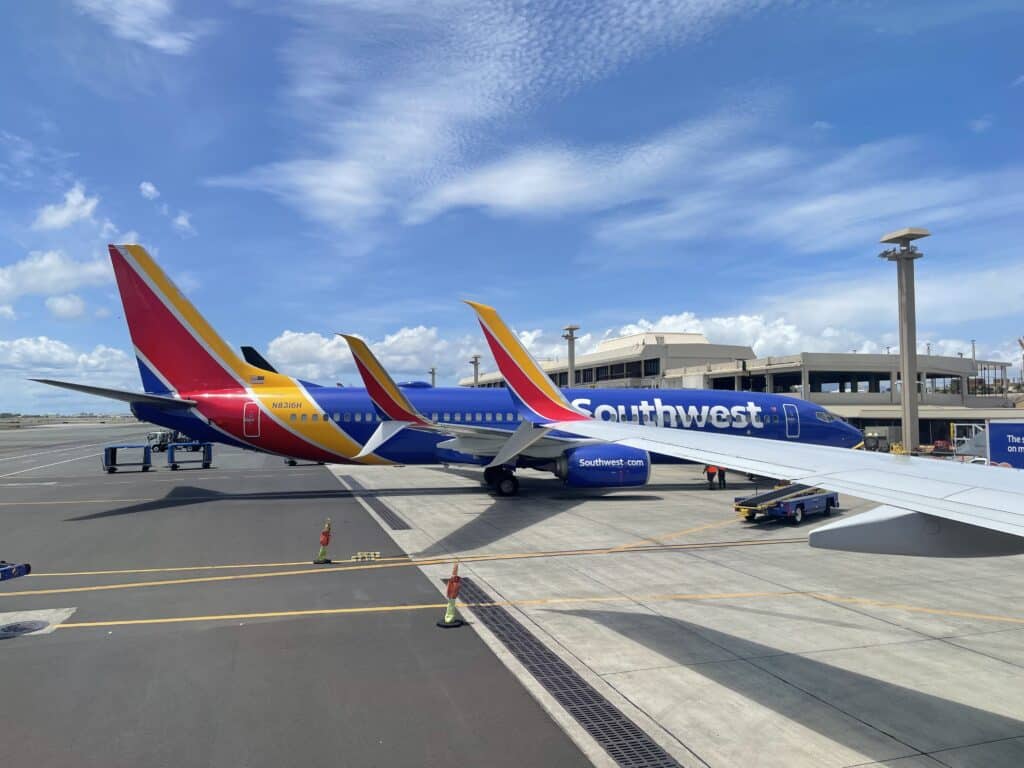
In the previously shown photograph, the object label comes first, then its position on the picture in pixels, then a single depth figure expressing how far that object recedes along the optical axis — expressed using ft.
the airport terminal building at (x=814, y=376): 169.88
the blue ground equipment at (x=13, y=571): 30.17
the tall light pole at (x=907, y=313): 121.19
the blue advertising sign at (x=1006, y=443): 79.71
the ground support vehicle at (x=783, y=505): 59.77
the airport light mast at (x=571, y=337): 182.70
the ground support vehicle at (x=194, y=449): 121.80
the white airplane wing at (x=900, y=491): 14.11
